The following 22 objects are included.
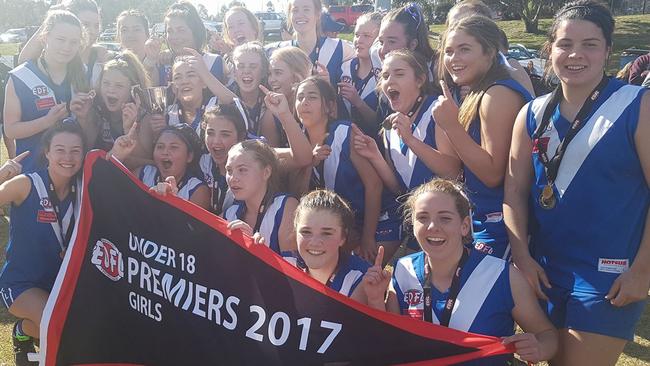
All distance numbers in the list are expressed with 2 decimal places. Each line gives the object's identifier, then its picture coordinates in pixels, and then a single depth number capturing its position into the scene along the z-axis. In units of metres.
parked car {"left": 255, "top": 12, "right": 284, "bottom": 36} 43.19
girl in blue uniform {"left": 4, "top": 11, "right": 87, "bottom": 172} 4.82
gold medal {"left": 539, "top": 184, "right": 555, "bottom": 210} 2.81
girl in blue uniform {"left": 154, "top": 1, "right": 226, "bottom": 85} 5.77
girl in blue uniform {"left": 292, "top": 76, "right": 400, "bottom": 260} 4.03
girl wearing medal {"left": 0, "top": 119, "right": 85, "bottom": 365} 4.00
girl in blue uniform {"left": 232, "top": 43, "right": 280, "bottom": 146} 4.83
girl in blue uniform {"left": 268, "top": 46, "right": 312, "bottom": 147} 4.83
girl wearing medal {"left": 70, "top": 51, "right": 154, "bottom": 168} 4.79
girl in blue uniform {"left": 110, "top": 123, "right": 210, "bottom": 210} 4.37
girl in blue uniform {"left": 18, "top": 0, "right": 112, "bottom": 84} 5.57
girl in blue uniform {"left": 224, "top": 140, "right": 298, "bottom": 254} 3.72
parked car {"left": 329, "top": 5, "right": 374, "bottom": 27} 41.21
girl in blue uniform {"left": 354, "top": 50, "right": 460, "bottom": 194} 3.77
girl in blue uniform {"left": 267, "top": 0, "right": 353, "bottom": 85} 5.84
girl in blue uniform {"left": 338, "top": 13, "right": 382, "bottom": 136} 4.92
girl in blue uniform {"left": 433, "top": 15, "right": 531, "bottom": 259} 3.12
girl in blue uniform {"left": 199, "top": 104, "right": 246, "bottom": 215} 4.37
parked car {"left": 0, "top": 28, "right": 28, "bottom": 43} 48.14
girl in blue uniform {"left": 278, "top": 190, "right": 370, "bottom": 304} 3.13
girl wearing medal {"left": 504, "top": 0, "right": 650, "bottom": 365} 2.61
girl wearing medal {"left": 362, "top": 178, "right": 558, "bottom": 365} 2.70
